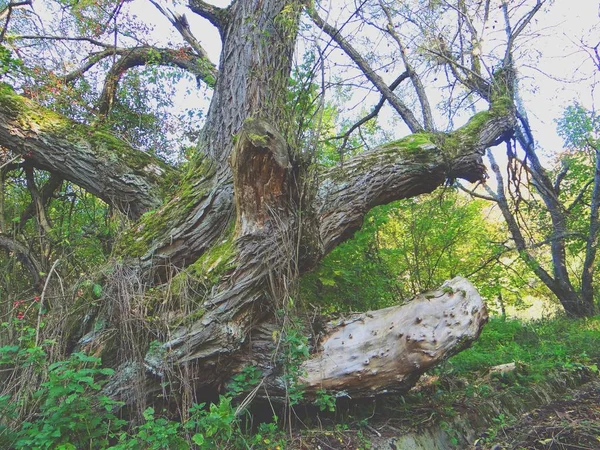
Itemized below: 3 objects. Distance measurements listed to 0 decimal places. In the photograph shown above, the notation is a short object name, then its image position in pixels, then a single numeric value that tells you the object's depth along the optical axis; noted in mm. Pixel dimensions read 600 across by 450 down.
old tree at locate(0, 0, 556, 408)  2938
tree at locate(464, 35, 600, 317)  8250
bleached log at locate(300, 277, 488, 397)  3141
